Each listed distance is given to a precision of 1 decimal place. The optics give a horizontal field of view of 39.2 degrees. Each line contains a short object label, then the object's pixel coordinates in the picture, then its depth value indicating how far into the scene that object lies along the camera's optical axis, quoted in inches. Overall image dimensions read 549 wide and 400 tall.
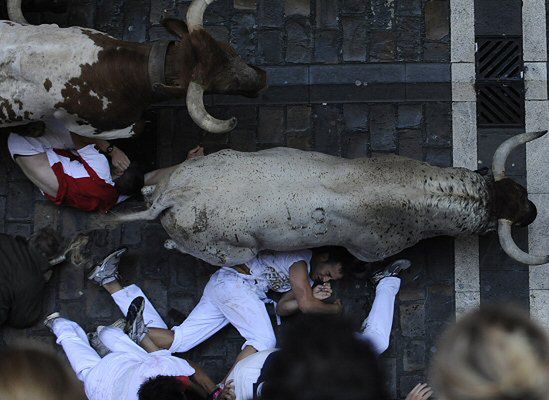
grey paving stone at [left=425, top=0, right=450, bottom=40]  286.8
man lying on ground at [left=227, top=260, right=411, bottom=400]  241.0
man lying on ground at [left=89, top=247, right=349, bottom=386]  263.4
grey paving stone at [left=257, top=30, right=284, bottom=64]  288.0
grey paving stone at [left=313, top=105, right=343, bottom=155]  282.7
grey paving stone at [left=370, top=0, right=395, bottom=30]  287.1
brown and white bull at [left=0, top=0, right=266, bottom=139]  231.6
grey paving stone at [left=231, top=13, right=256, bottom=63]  289.0
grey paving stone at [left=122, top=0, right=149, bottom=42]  291.6
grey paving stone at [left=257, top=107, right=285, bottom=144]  284.4
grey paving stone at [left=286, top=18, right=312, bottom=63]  287.4
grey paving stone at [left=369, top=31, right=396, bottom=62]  286.0
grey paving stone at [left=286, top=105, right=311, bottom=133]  284.7
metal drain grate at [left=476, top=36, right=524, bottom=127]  285.0
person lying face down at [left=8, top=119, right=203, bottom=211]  266.2
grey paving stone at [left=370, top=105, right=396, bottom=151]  282.0
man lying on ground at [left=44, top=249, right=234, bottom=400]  236.5
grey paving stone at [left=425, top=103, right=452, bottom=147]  282.2
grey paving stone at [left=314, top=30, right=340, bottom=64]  286.8
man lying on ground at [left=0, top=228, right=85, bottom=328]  258.2
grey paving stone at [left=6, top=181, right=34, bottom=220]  284.8
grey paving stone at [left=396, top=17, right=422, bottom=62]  285.7
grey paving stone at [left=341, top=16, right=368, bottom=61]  286.7
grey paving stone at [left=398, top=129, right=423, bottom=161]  281.0
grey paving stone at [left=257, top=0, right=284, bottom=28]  289.0
